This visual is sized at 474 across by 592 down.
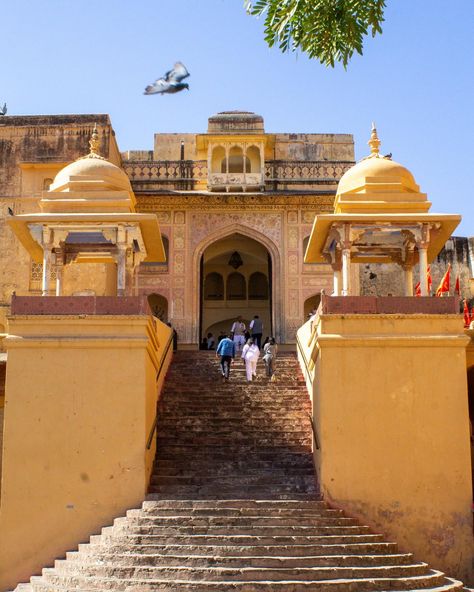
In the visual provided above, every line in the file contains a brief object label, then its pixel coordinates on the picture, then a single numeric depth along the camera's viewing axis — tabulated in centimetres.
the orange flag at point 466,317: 1870
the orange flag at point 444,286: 1961
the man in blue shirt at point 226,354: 1817
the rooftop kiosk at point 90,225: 1642
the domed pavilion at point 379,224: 1634
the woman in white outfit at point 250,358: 1817
